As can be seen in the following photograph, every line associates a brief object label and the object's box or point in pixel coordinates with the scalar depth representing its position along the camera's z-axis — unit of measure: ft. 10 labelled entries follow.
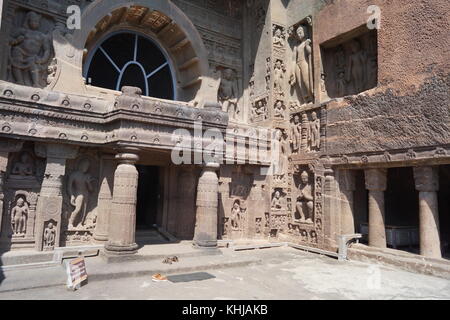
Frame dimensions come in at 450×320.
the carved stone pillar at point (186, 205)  34.30
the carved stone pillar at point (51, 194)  25.81
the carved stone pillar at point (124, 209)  25.48
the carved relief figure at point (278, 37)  41.29
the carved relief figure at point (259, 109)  41.39
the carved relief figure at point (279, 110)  40.34
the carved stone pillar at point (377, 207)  31.50
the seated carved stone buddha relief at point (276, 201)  39.32
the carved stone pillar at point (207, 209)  29.43
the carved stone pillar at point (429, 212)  27.66
